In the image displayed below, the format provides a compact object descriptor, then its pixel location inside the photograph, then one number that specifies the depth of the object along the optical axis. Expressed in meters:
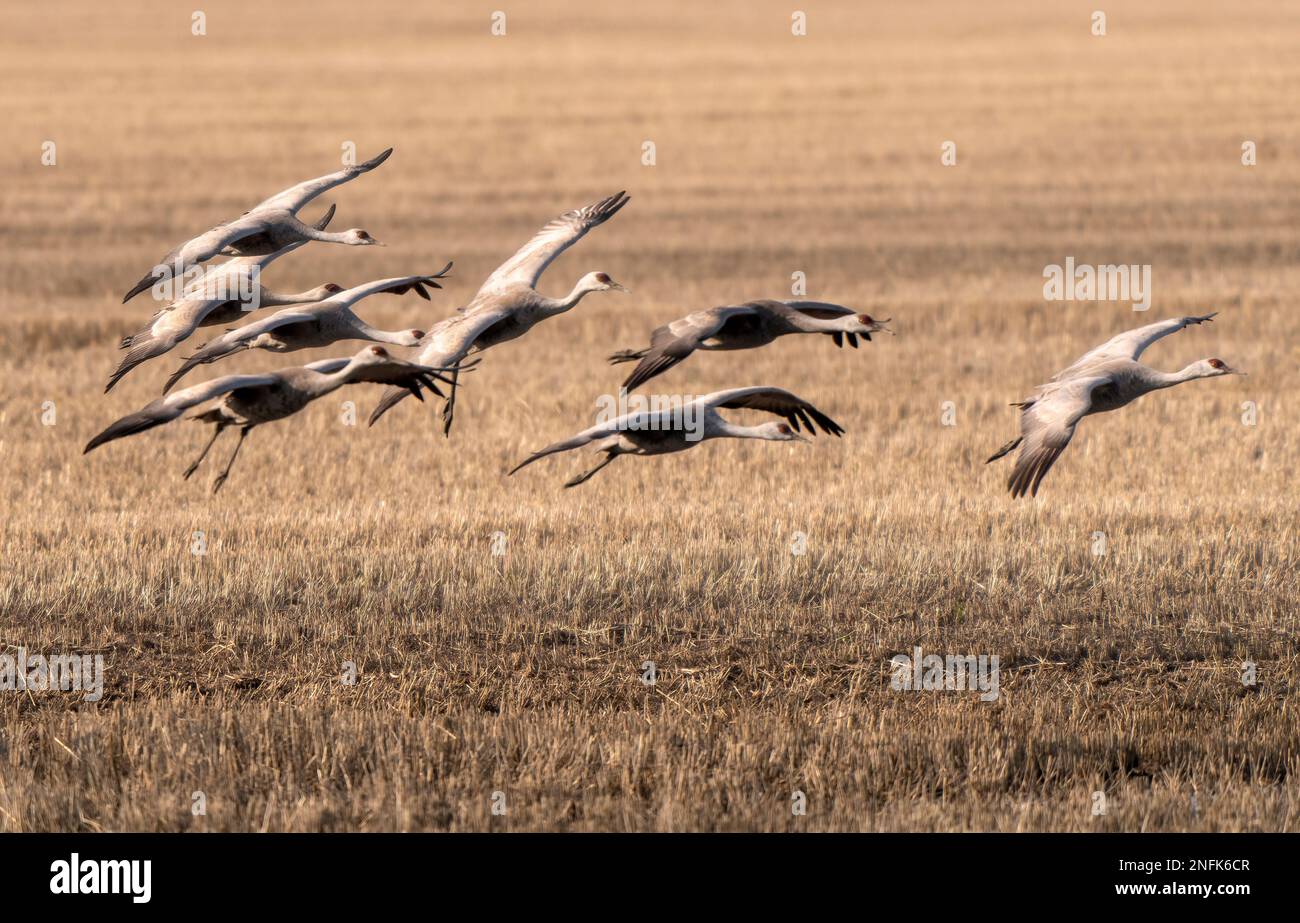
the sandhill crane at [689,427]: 18.16
